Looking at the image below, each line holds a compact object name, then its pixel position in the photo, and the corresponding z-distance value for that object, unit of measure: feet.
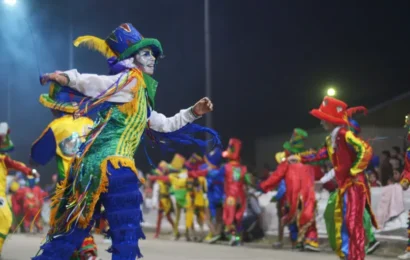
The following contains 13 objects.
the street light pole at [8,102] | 58.96
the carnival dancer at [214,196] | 41.55
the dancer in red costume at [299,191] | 36.04
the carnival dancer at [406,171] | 26.05
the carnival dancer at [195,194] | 43.91
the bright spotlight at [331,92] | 48.55
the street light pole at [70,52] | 51.44
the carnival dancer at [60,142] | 21.95
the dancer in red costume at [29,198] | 53.11
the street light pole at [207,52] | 46.09
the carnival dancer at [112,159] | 15.14
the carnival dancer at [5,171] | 26.30
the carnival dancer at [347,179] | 23.75
